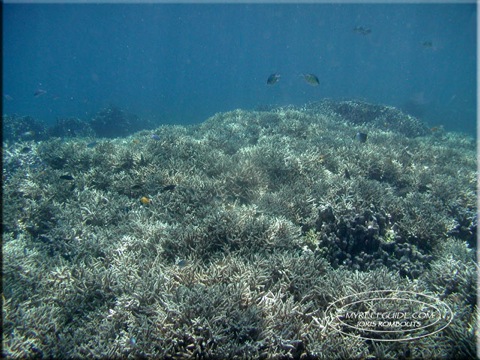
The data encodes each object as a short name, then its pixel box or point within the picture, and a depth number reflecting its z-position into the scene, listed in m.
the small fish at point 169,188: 5.60
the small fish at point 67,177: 6.26
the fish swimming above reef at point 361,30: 13.75
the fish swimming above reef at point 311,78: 8.11
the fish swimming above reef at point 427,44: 15.17
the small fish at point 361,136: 6.80
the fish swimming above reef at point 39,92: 13.22
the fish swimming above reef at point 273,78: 8.60
